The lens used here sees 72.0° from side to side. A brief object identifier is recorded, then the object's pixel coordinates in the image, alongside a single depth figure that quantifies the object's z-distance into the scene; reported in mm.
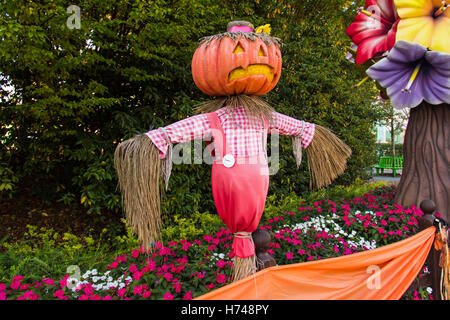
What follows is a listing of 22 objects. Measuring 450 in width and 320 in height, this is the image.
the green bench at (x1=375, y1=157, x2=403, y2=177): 10570
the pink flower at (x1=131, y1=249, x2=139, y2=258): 2576
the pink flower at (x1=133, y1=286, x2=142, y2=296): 1989
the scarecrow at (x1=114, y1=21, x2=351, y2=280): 1813
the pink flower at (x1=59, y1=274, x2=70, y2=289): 2182
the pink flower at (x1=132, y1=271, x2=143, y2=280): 2155
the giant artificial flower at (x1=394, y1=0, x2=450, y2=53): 2996
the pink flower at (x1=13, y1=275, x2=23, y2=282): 2252
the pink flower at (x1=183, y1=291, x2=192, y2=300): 2006
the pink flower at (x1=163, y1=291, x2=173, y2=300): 1896
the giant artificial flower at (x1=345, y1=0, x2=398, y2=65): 3531
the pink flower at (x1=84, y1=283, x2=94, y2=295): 2047
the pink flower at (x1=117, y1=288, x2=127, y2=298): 1992
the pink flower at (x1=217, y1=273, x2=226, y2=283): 2137
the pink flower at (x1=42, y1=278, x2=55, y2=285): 2205
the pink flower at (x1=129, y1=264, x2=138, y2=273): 2287
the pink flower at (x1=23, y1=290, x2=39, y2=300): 1980
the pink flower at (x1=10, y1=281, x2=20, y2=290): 2145
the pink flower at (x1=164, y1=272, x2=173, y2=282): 2177
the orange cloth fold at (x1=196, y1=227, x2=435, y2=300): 1622
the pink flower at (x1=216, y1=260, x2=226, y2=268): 2377
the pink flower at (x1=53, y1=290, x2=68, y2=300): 1987
